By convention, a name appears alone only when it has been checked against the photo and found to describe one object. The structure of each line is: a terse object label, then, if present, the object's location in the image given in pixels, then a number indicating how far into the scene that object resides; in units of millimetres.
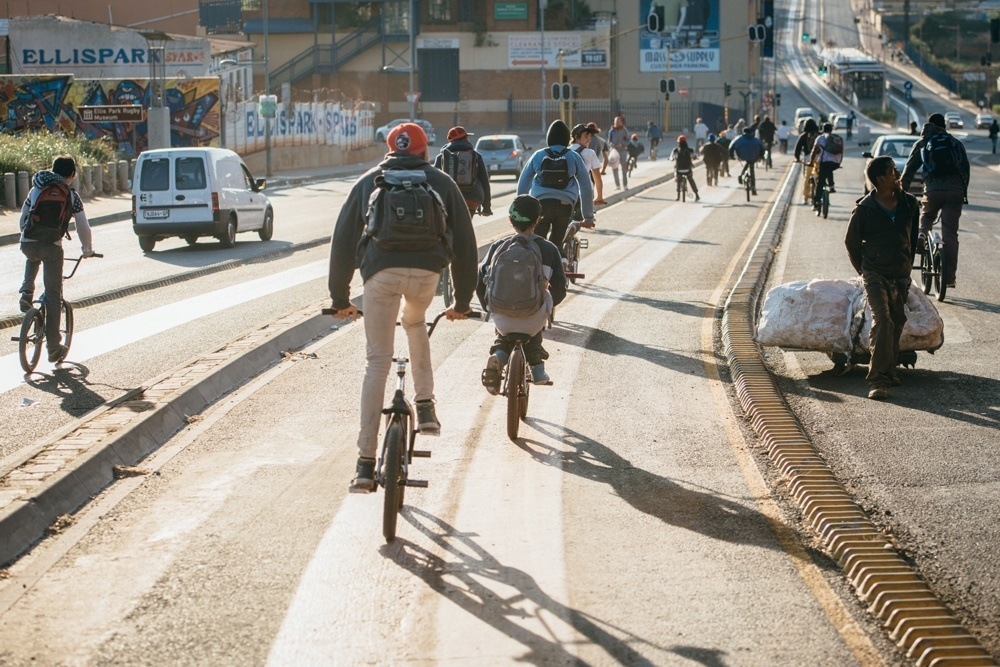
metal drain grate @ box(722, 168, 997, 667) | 4821
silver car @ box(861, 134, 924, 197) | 30895
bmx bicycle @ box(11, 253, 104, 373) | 10859
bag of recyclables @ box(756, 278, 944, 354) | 10039
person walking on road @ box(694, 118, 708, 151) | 64125
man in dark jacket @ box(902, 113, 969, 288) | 14586
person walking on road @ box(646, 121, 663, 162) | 62094
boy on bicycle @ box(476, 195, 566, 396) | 8562
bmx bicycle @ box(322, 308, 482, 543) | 5992
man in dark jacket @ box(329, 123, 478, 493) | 6301
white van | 22703
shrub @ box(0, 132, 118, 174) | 32938
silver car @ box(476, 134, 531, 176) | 44562
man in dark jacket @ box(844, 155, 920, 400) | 9477
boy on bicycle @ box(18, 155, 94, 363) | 10938
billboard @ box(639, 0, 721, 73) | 86312
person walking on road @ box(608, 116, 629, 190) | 38312
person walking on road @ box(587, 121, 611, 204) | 18281
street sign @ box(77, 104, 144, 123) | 40469
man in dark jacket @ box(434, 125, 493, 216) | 14258
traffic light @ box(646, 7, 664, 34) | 44106
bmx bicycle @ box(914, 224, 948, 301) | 14469
